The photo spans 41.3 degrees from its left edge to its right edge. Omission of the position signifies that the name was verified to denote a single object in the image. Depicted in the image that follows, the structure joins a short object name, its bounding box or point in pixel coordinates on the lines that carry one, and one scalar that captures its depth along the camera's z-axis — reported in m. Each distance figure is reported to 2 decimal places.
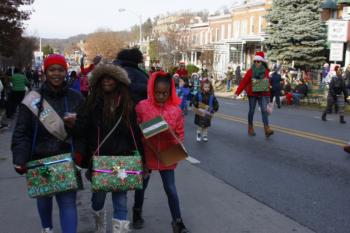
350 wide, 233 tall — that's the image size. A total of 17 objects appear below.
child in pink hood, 4.53
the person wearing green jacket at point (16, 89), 16.73
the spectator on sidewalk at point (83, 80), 13.25
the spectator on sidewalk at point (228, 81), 37.98
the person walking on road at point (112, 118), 4.07
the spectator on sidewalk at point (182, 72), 17.80
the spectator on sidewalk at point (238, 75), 38.06
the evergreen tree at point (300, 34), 34.91
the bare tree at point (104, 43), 80.25
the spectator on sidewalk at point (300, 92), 23.83
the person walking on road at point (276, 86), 22.12
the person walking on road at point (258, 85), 10.88
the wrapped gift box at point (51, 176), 3.83
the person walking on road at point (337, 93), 15.77
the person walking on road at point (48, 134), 3.89
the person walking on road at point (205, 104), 10.15
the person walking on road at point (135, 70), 5.23
